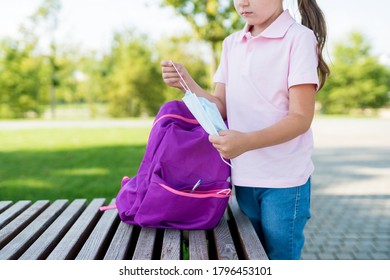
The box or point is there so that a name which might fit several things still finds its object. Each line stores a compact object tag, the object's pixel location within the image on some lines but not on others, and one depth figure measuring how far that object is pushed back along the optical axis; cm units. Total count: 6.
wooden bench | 180
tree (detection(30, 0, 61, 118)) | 2784
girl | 187
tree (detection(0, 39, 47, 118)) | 2920
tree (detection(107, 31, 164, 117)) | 3228
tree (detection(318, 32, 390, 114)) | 3005
